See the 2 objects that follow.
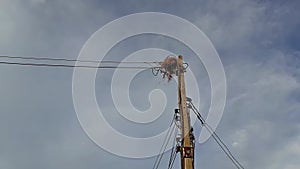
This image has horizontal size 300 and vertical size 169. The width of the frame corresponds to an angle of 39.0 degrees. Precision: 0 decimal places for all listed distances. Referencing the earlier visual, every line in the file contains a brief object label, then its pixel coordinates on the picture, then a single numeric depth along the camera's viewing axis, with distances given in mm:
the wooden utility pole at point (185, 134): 20656
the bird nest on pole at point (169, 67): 23750
